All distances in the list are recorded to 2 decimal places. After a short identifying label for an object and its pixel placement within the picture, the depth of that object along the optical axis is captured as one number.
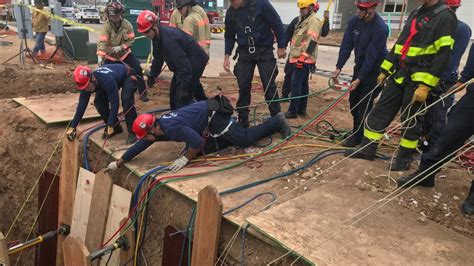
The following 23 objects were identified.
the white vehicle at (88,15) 28.95
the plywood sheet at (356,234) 2.58
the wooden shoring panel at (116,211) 4.08
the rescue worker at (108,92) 4.46
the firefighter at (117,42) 6.07
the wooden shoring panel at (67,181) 4.84
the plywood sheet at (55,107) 5.58
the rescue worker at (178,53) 4.39
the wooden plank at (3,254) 3.71
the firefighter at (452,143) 3.06
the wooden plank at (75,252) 3.35
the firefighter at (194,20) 6.23
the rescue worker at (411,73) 3.19
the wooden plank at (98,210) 4.25
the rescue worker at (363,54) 4.12
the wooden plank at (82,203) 4.59
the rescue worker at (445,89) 4.21
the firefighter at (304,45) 5.37
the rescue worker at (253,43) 4.66
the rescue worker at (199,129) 3.89
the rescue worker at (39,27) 10.19
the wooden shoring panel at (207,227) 3.02
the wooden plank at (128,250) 4.02
